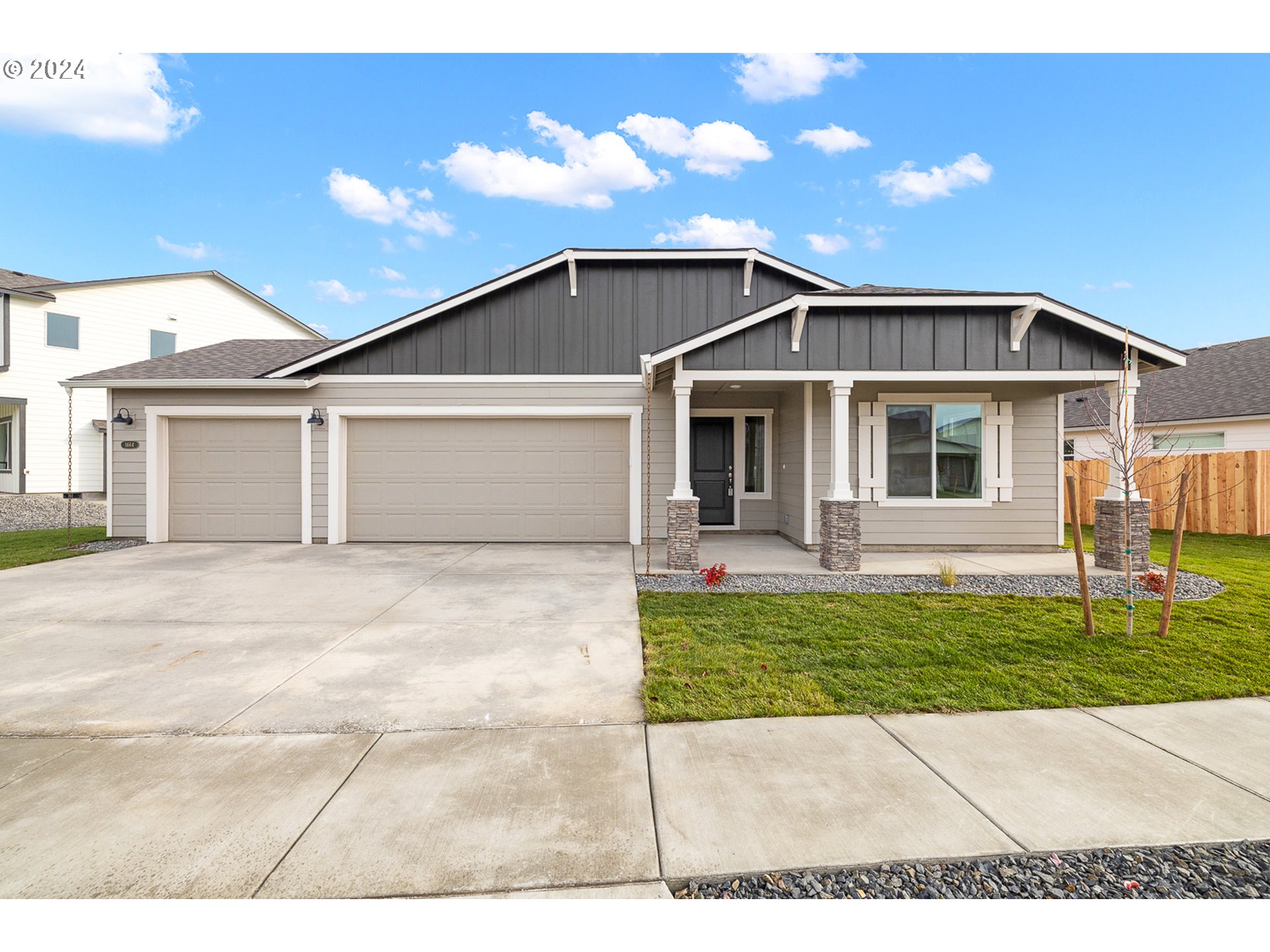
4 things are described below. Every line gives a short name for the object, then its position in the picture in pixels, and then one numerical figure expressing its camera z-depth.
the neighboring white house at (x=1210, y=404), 13.23
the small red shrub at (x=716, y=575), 6.47
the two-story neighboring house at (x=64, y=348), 16.20
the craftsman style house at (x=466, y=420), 9.57
